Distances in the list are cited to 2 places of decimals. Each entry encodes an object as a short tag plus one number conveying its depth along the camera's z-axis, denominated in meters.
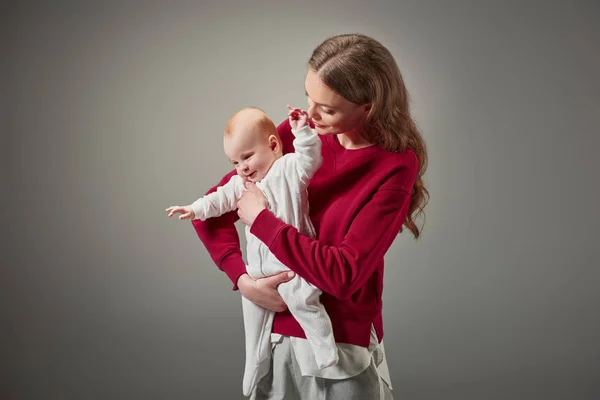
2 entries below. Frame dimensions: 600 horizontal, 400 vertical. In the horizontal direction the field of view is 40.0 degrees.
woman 2.35
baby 2.41
